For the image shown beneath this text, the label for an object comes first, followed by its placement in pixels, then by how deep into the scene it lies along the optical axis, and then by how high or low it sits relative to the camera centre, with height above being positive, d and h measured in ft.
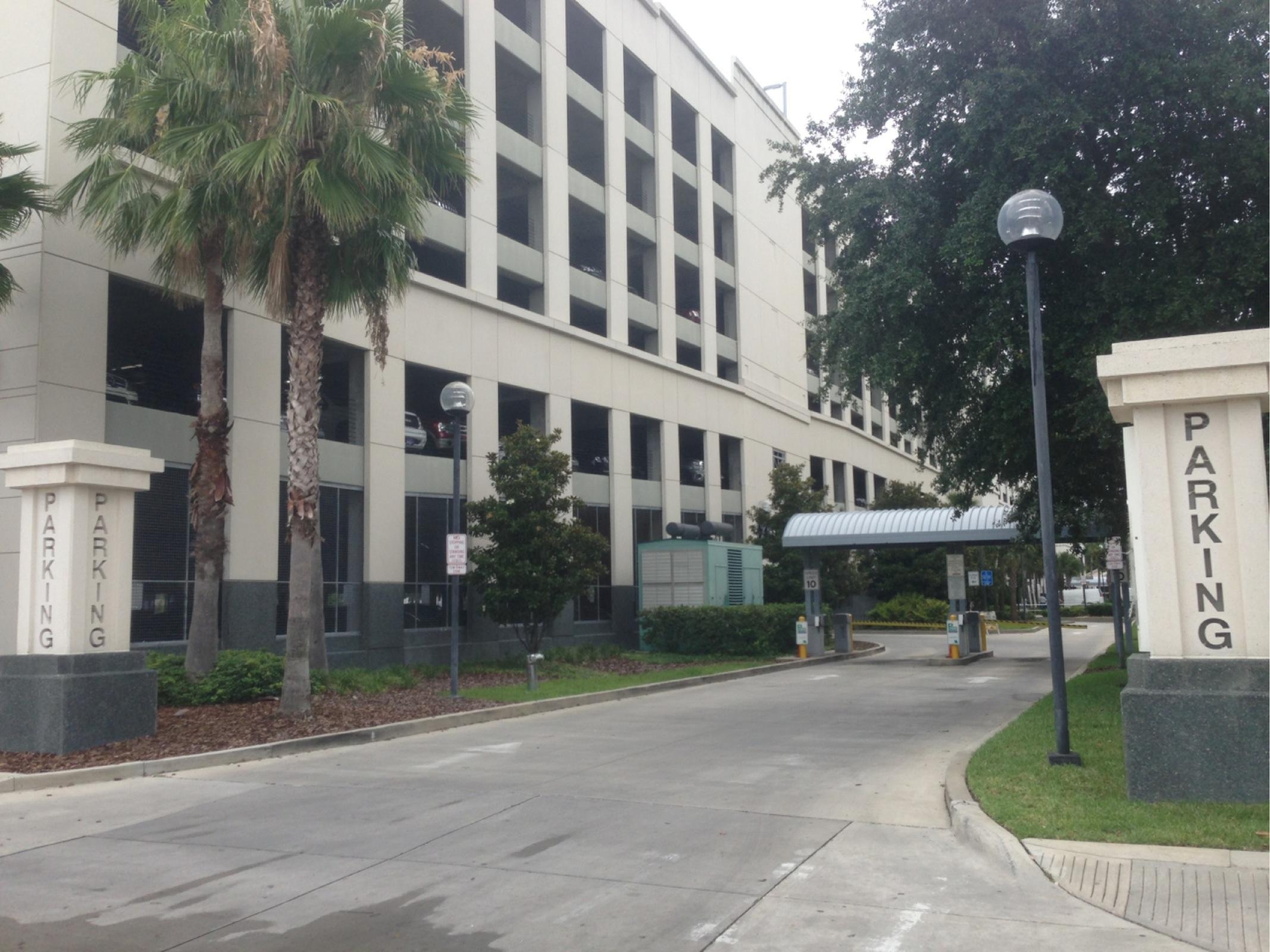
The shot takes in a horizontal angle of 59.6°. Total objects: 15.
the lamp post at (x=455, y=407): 58.18 +9.85
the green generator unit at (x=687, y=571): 100.12 +1.73
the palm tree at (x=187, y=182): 48.60 +18.96
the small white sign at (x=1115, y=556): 81.58 +1.92
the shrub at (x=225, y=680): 50.96 -3.80
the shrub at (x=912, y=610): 162.61 -3.60
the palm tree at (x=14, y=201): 49.85 +18.30
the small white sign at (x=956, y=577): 100.17 +0.78
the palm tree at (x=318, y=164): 47.70 +18.98
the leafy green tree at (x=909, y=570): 168.55 +2.51
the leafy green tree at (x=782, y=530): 123.95 +6.68
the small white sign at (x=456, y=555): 57.52 +2.09
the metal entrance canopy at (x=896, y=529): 99.09 +5.33
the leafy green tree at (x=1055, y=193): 49.21 +18.28
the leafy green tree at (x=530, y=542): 77.15 +3.61
